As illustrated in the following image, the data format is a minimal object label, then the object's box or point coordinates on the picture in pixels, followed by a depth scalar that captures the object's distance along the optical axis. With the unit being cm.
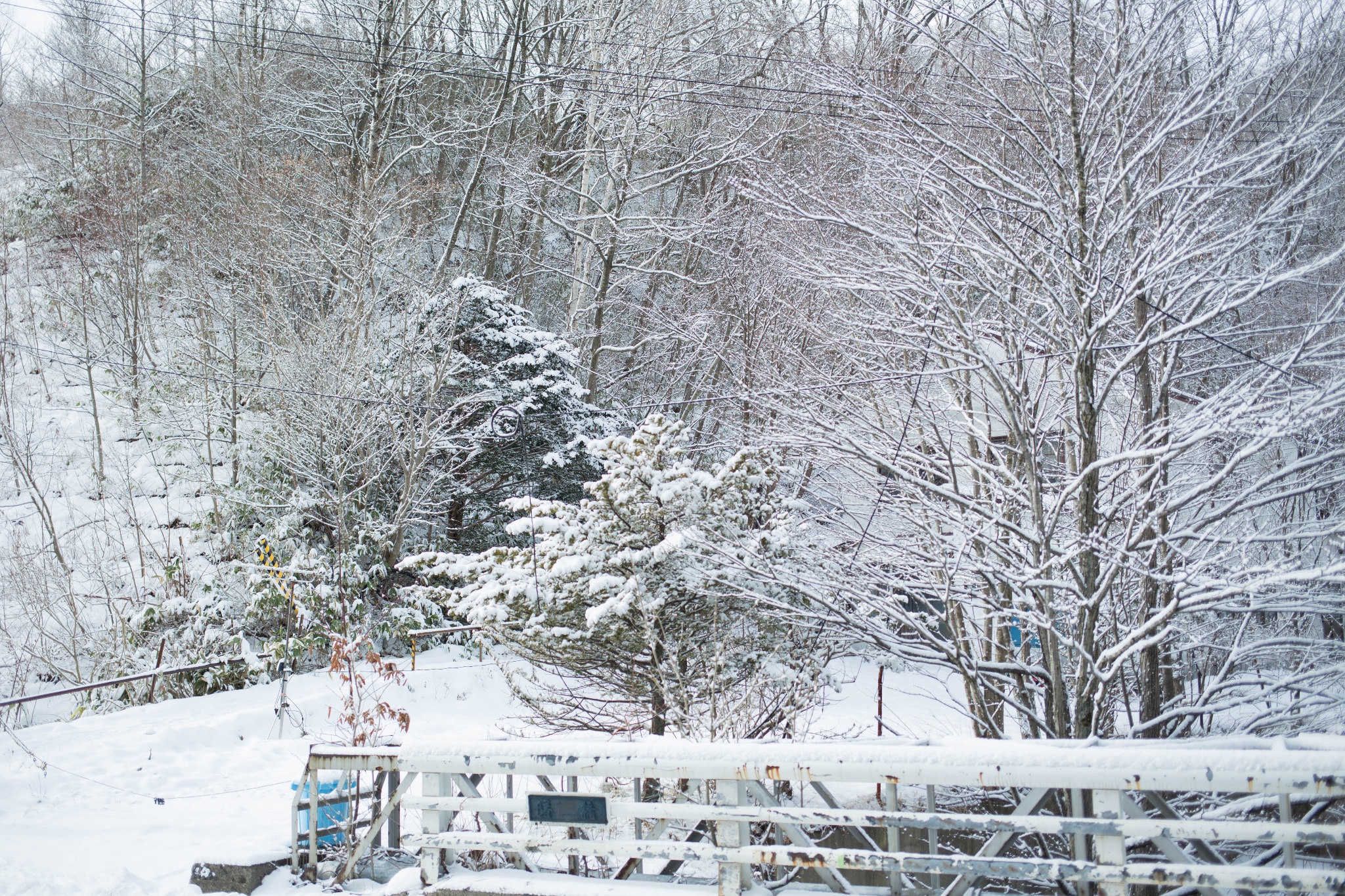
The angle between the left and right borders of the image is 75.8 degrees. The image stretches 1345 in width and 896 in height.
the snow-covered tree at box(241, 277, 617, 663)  1493
